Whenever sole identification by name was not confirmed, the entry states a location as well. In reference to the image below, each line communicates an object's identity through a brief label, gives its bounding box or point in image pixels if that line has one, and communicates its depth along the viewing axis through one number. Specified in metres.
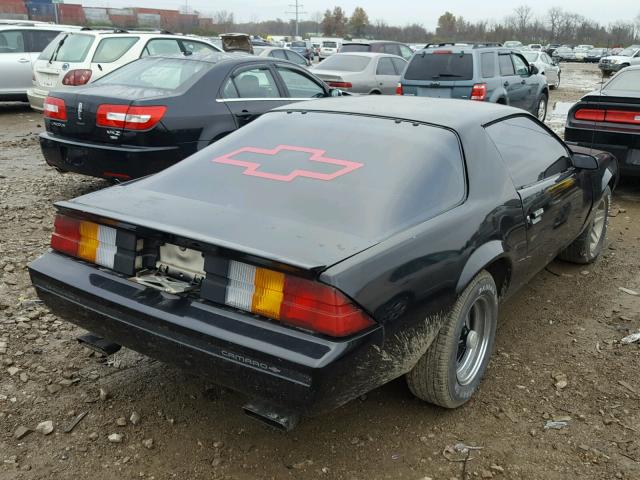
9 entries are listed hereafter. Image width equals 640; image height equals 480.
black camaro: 2.18
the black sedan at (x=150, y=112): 5.29
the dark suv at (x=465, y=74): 10.35
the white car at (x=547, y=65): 20.97
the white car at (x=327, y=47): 37.93
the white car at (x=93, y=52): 9.81
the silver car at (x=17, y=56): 11.84
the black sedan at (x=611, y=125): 6.41
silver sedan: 12.13
